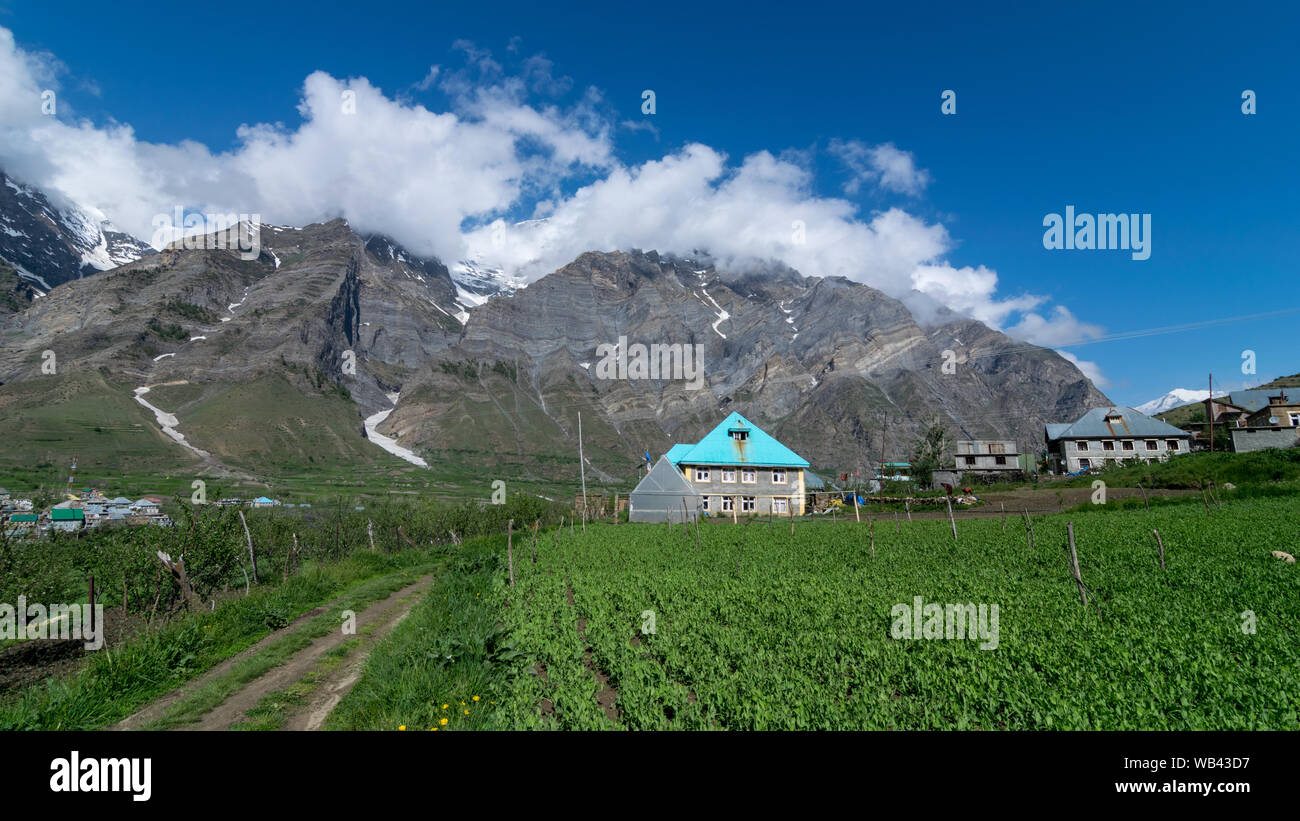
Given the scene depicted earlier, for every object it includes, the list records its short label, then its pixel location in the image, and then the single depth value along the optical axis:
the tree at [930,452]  81.16
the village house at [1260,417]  60.84
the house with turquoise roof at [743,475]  63.69
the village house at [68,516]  56.88
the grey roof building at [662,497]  56.22
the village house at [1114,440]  76.50
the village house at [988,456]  96.44
